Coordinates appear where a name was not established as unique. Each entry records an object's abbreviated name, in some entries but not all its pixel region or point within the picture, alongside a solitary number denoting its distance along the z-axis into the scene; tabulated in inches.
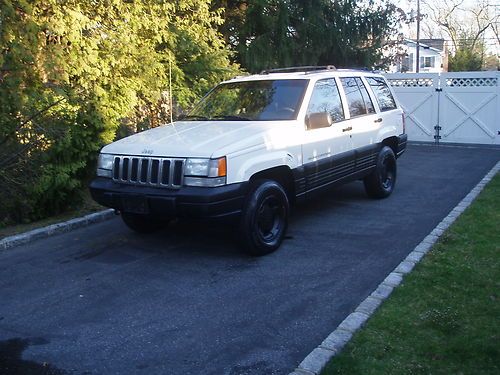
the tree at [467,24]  2151.8
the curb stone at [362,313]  149.9
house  2389.3
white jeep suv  225.0
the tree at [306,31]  557.3
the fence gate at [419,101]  641.6
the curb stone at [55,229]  268.7
